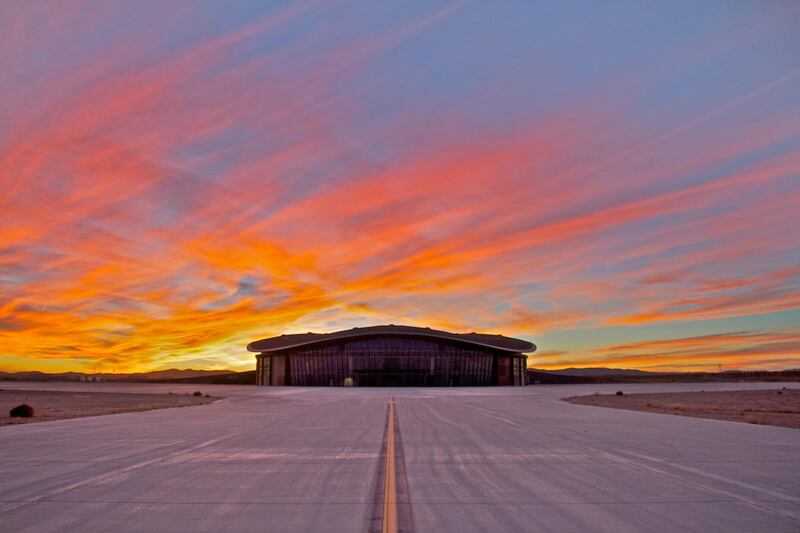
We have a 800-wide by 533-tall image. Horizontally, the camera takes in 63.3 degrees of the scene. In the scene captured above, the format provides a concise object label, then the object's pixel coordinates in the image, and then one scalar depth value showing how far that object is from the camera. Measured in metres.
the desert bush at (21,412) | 30.93
